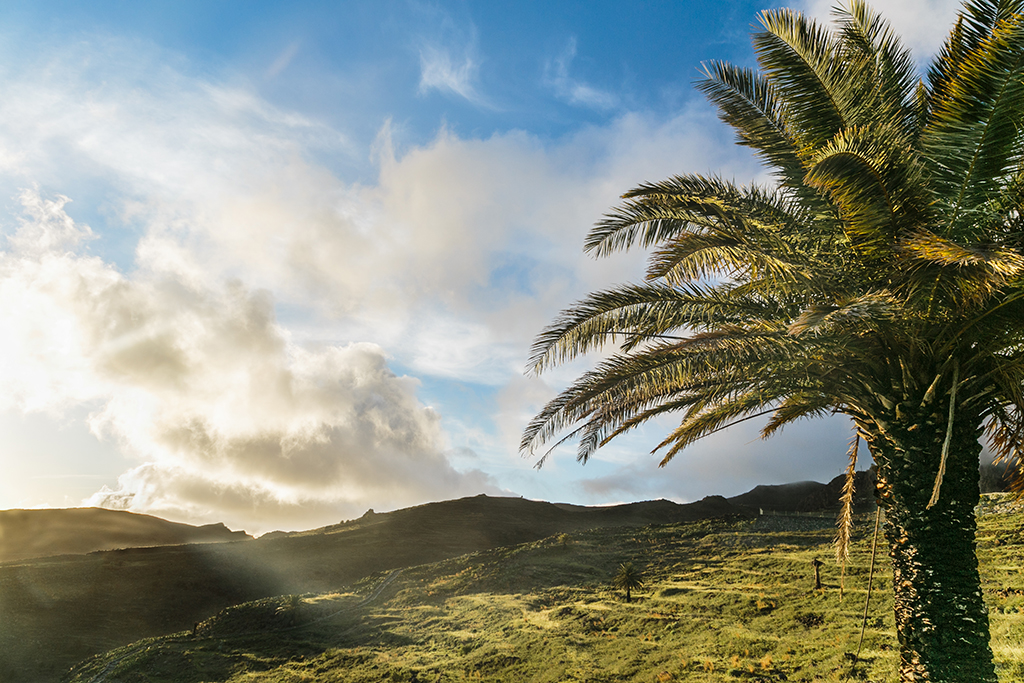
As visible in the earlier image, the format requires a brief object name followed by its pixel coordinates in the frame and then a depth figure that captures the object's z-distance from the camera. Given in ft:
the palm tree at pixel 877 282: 21.61
